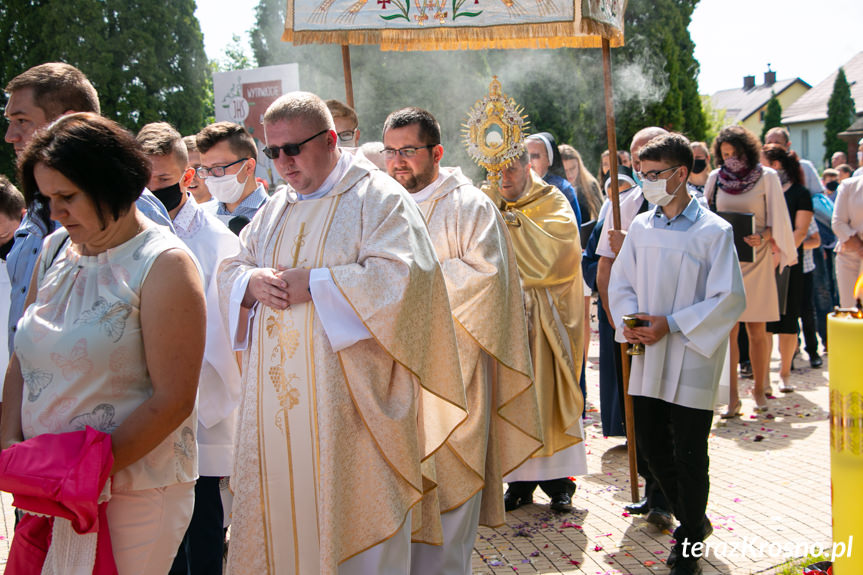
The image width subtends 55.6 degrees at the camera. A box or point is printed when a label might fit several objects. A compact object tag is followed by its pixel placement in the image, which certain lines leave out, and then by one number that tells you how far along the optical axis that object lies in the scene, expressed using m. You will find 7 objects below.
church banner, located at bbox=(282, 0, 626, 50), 5.46
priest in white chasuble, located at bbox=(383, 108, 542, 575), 4.27
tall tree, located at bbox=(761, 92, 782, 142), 65.86
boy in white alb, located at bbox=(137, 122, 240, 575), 4.00
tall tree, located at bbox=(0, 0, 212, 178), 26.11
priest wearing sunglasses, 3.27
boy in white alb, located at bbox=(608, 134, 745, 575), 4.26
